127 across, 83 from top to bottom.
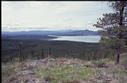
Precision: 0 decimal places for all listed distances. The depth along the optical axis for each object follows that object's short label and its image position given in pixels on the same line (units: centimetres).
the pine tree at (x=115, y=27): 897
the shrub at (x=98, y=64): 893
